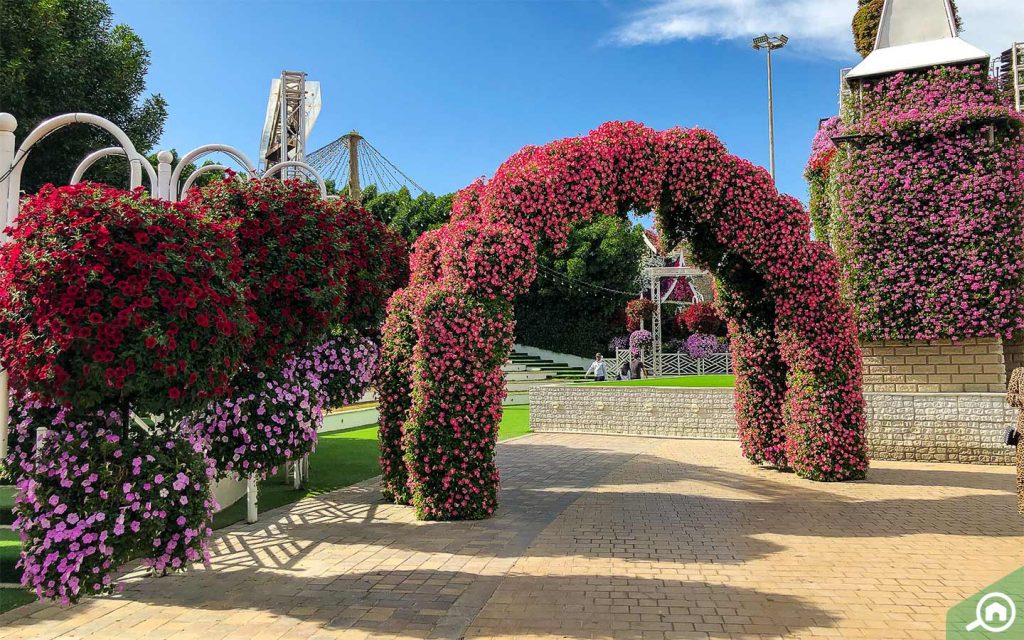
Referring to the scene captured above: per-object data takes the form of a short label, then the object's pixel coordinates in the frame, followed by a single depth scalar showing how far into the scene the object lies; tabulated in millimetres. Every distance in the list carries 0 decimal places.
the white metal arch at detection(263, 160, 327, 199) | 11984
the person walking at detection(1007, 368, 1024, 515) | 6914
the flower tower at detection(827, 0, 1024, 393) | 12492
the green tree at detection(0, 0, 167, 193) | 15430
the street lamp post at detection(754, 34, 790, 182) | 32156
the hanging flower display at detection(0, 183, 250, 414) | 4160
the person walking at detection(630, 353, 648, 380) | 26705
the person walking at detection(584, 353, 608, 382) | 26984
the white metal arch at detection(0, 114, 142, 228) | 5160
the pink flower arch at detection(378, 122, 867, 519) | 7695
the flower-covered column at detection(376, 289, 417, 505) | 8312
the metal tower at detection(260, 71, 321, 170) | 15375
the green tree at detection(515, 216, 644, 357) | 34812
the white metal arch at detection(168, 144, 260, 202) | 8211
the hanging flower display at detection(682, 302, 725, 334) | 33062
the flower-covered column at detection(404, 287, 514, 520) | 7641
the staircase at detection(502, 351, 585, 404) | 27945
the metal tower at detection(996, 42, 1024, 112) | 21422
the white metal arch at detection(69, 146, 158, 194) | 7721
